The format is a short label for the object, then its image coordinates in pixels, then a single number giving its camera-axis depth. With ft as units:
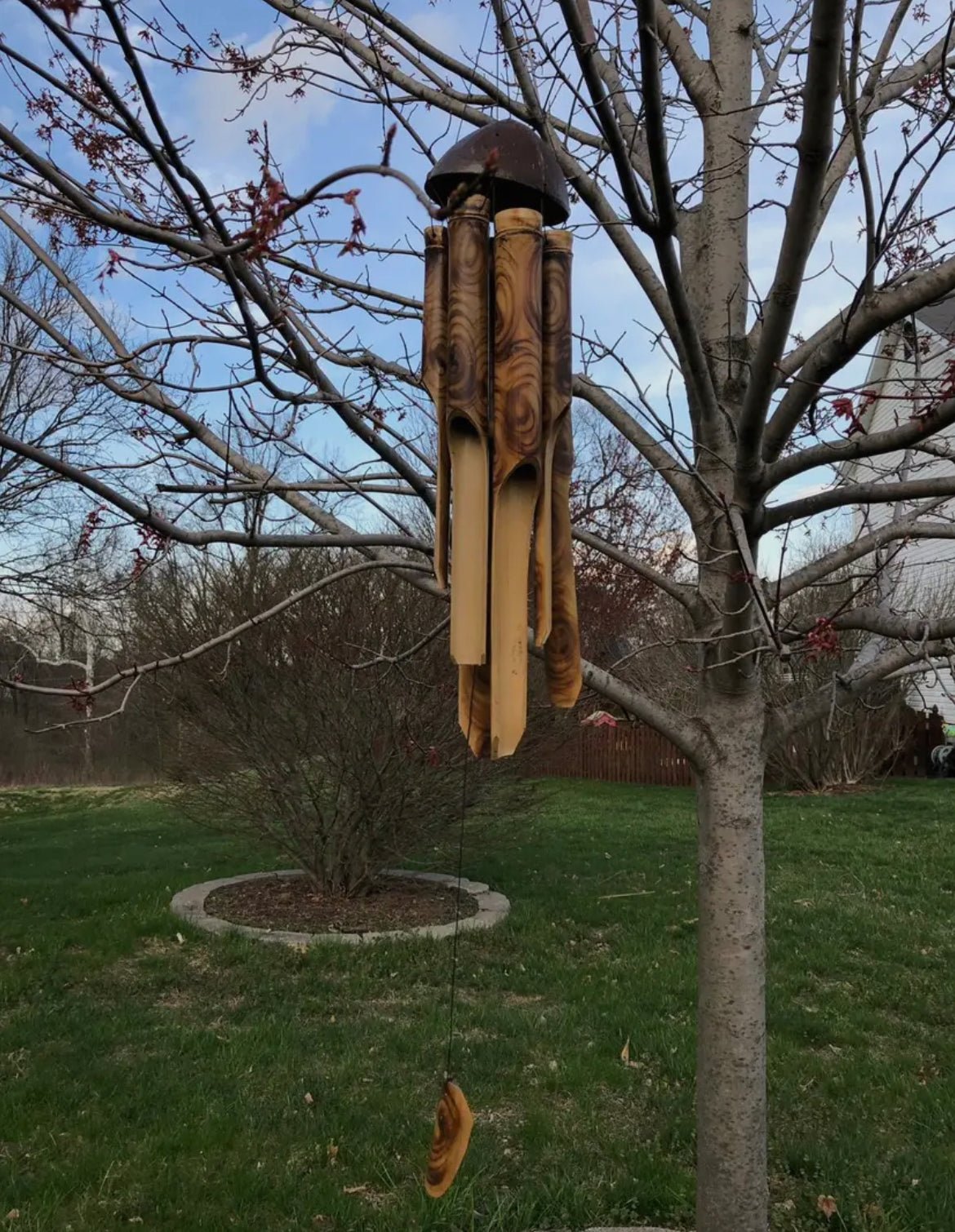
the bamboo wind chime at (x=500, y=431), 4.81
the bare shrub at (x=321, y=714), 23.81
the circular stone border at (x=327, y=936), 21.63
